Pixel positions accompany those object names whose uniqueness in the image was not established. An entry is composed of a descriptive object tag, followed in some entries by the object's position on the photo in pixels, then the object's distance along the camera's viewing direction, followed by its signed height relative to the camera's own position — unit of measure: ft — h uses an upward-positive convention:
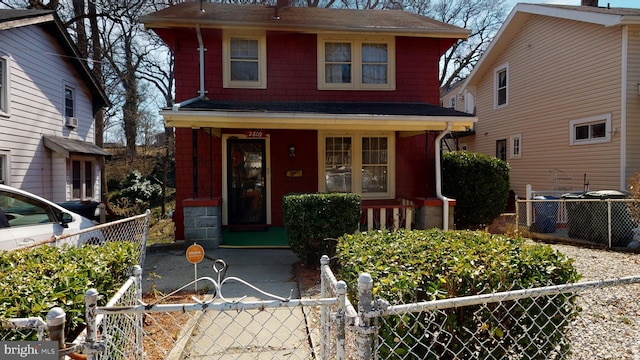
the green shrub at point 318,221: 18.25 -2.69
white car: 15.11 -2.39
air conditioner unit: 41.24 +5.88
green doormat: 23.95 -4.99
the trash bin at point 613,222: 24.90 -3.88
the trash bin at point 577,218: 27.04 -3.87
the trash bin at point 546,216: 31.01 -4.16
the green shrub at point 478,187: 27.55 -1.39
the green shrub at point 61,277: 5.94 -2.16
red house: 27.94 +6.30
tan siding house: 31.78 +8.12
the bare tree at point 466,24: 78.74 +33.59
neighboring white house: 32.22 +6.44
